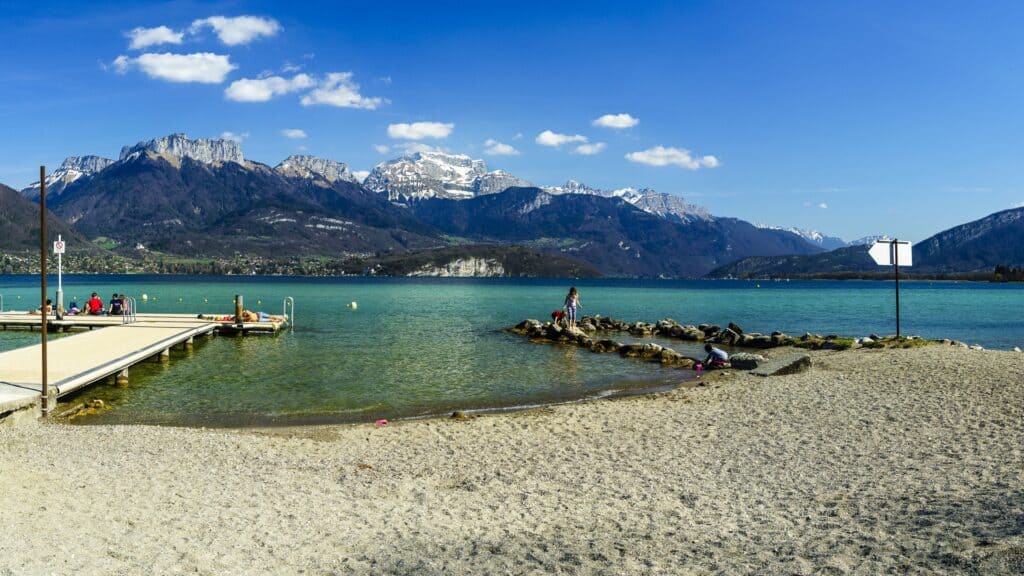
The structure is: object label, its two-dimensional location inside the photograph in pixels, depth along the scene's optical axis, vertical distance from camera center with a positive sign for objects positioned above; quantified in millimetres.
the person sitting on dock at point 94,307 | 46938 -1303
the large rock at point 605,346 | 37656 -3688
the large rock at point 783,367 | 26464 -3633
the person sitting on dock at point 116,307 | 47500 -1347
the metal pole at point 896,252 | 33000 +1363
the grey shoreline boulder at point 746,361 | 28594 -3527
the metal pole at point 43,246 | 17256 +1174
